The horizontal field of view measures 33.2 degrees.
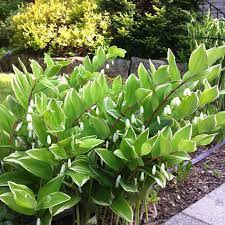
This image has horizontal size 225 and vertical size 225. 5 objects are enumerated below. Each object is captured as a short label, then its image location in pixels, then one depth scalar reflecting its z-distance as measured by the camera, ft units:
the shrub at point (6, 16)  22.23
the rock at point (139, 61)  17.17
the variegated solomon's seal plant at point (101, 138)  6.11
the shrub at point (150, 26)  17.98
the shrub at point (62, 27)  18.68
